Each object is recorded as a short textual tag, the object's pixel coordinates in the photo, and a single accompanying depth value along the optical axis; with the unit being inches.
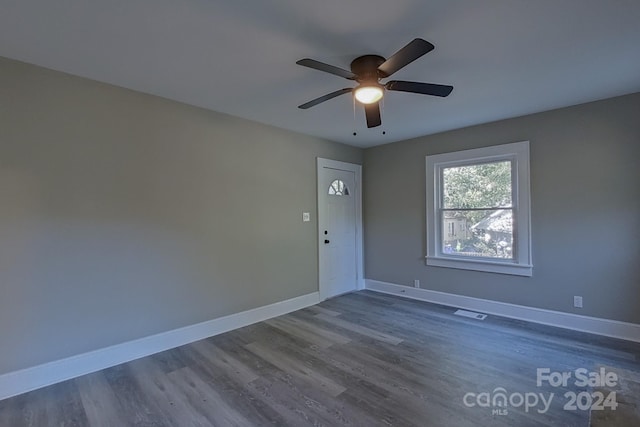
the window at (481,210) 150.1
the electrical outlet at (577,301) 135.3
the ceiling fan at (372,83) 81.0
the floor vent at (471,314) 153.9
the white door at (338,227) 187.8
